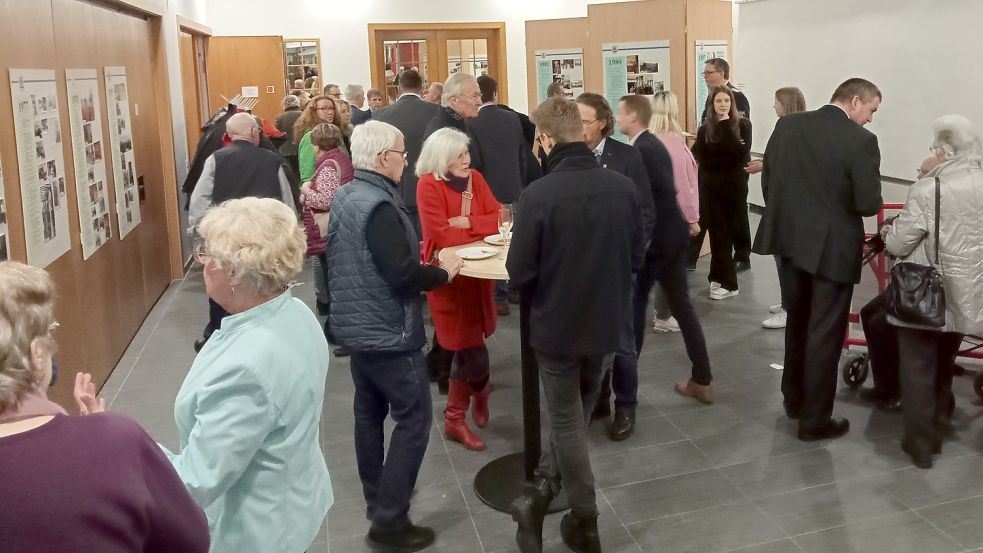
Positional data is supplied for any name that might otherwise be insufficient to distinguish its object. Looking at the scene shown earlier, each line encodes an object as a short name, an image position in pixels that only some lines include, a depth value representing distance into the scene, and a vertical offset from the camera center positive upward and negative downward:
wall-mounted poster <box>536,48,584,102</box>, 8.63 +0.57
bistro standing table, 3.38 -1.12
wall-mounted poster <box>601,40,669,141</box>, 7.69 +0.50
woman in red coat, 3.82 -0.47
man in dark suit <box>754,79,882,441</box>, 3.71 -0.39
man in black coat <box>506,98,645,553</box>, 2.85 -0.47
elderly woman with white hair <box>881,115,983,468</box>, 3.50 -0.54
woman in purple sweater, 1.17 -0.43
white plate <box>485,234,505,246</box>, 3.92 -0.48
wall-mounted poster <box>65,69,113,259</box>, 4.92 -0.07
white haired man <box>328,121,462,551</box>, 2.94 -0.56
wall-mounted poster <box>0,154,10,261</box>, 3.61 -0.35
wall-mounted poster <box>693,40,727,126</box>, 7.59 +0.51
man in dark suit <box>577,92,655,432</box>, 3.87 -0.16
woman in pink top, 5.42 -0.16
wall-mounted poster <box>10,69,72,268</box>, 3.96 -0.08
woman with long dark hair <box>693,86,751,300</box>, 6.45 -0.41
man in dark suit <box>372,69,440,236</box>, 6.30 +0.11
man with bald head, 5.45 -0.20
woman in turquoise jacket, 1.72 -0.50
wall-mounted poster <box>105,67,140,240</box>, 5.84 -0.05
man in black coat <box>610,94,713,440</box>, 4.12 -0.67
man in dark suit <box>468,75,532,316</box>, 5.97 -0.12
